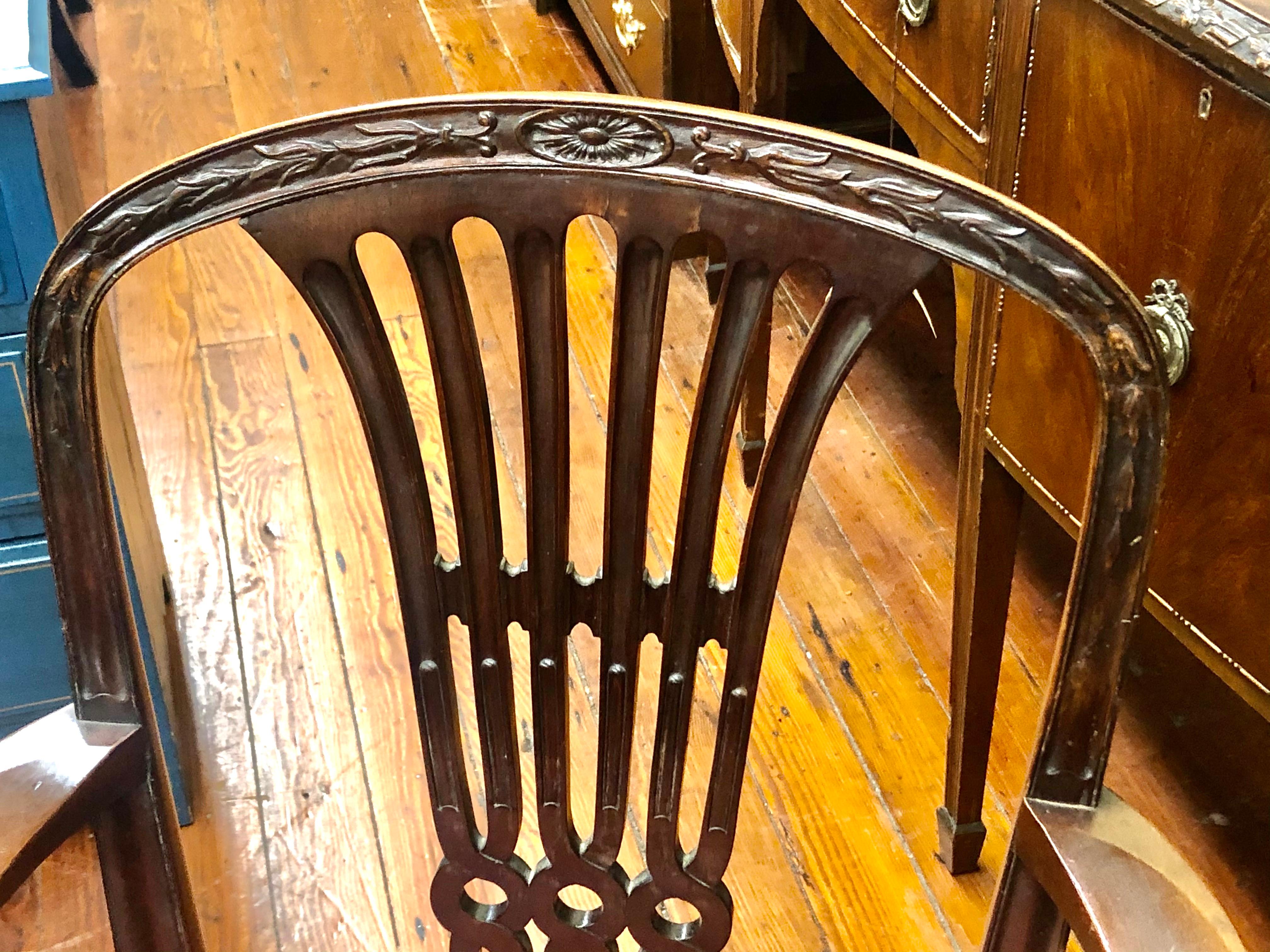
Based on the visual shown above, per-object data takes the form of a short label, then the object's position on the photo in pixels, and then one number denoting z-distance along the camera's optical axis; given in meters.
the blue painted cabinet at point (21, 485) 0.95
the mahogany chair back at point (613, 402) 0.50
